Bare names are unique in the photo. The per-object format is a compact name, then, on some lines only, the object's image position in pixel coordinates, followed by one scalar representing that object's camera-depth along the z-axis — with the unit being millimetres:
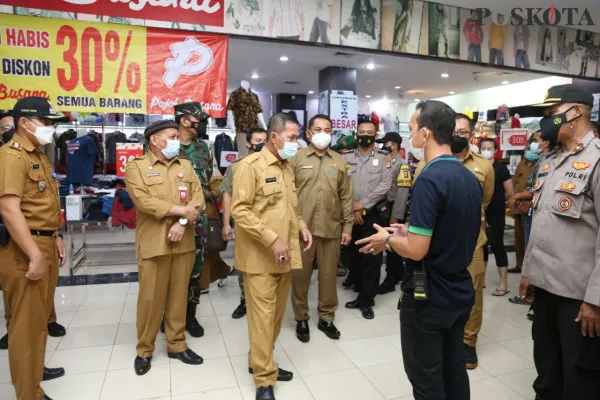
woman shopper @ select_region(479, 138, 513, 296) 4328
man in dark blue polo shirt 1595
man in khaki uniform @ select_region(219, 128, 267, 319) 3559
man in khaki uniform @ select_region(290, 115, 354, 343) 3250
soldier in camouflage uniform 3125
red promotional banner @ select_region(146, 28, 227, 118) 4078
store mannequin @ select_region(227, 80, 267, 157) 5363
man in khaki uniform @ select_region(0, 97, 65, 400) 2020
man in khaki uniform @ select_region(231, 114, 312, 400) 2328
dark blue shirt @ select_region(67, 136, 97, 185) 6430
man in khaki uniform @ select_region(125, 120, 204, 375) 2605
